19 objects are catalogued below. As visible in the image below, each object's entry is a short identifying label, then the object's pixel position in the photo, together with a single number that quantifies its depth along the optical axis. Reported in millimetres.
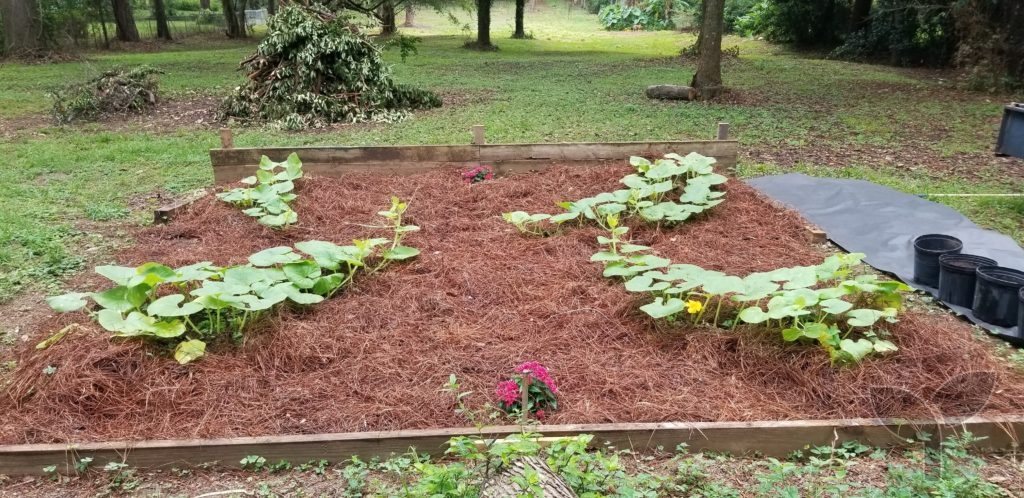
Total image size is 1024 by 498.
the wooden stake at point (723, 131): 5816
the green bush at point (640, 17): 31741
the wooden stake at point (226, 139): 5621
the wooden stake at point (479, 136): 5742
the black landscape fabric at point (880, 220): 4262
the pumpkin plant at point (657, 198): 4531
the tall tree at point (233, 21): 23156
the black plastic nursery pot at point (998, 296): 3273
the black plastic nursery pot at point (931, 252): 3791
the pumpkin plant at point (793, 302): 2877
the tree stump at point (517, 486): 1681
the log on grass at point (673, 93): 10852
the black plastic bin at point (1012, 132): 5066
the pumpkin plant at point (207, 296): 2928
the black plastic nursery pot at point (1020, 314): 3110
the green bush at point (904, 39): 14617
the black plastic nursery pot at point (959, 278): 3502
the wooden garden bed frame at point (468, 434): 2439
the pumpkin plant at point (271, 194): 4695
